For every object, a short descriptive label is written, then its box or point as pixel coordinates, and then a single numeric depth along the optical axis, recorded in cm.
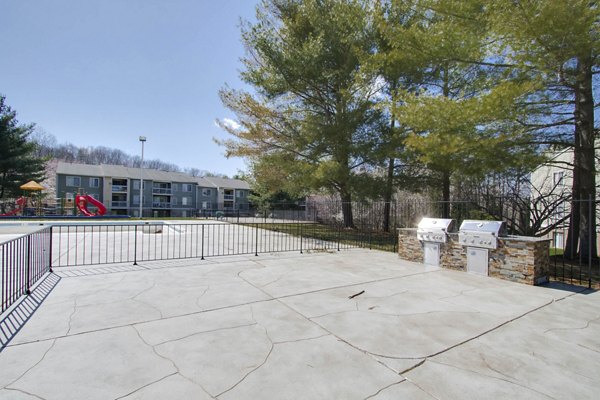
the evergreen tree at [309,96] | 1352
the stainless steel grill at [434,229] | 764
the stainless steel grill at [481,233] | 659
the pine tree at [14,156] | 2552
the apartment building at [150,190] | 4171
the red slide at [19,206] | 2403
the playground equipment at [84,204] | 2389
